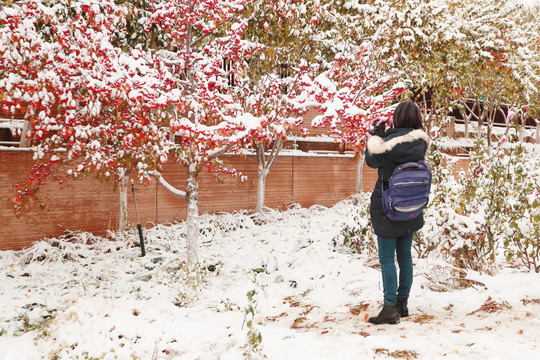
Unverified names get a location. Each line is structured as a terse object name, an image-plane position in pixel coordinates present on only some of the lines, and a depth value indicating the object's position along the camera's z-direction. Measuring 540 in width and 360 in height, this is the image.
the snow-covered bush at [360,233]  5.74
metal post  6.59
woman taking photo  3.44
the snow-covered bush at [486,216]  4.25
